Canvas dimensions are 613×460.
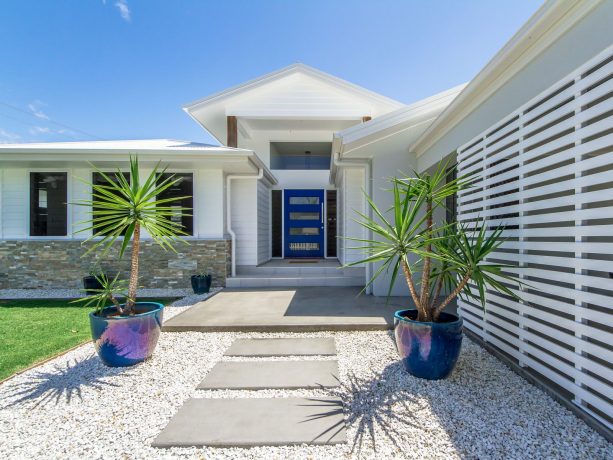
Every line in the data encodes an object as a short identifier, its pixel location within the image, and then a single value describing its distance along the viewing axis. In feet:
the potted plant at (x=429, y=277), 9.50
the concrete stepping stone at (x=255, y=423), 7.05
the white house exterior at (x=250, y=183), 22.20
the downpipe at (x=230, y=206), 26.89
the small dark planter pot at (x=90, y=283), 23.08
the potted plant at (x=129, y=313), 10.68
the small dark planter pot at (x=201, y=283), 22.50
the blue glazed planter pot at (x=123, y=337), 10.64
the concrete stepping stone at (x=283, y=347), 12.03
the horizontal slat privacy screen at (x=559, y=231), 7.16
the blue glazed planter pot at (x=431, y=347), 9.51
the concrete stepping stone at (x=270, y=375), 9.61
